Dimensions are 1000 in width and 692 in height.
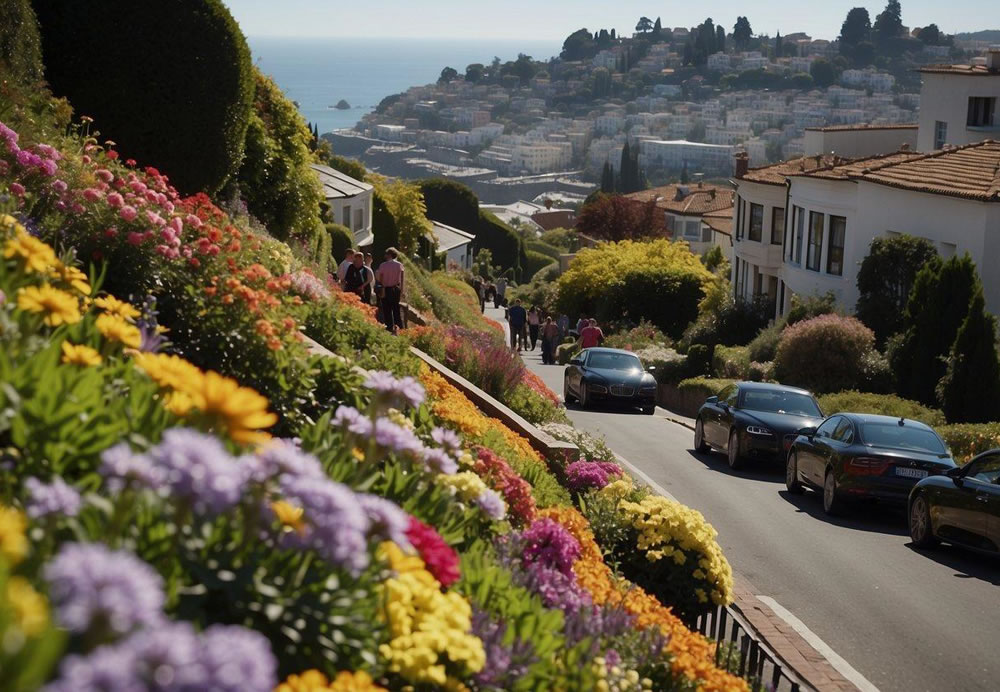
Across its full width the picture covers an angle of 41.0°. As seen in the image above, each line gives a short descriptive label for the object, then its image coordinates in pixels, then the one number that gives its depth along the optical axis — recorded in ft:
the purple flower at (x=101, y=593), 8.16
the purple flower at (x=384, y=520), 12.79
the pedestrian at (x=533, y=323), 163.32
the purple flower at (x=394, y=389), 16.28
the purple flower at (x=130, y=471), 10.61
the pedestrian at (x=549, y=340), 140.67
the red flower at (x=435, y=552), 14.34
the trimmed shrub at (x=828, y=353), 103.55
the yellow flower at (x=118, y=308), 18.11
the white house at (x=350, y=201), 172.96
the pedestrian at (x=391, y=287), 67.97
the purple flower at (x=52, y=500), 10.80
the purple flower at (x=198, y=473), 10.34
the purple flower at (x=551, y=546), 21.52
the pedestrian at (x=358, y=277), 69.62
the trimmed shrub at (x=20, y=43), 45.29
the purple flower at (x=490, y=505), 18.37
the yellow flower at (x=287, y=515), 11.95
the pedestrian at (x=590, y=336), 122.11
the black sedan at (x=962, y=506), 43.80
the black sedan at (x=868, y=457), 52.54
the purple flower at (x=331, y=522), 11.23
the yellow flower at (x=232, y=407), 11.75
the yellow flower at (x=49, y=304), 14.75
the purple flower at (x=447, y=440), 18.45
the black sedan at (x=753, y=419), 67.21
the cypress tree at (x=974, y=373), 82.64
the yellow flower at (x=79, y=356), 15.11
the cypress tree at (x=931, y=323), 90.84
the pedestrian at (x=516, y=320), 152.76
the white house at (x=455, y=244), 308.81
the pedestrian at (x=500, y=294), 245.04
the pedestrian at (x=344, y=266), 71.66
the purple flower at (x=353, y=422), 16.20
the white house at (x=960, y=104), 209.26
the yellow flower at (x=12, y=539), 9.38
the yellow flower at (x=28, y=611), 8.45
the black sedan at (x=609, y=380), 94.58
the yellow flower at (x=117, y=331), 16.72
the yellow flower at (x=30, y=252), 17.01
